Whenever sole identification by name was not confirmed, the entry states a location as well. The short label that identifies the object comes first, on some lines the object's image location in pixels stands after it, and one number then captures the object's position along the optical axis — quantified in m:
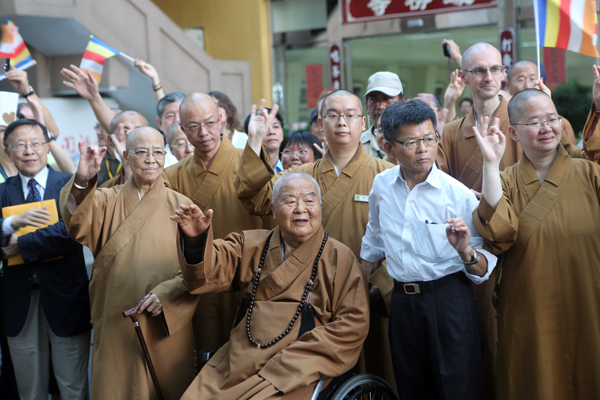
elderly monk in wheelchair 2.71
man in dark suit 3.76
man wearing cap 4.22
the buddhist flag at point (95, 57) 5.26
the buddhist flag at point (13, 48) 5.34
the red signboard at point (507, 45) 8.94
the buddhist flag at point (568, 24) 3.82
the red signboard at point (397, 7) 9.34
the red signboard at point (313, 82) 11.38
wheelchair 2.72
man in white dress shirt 2.70
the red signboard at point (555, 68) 8.69
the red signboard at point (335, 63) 10.54
